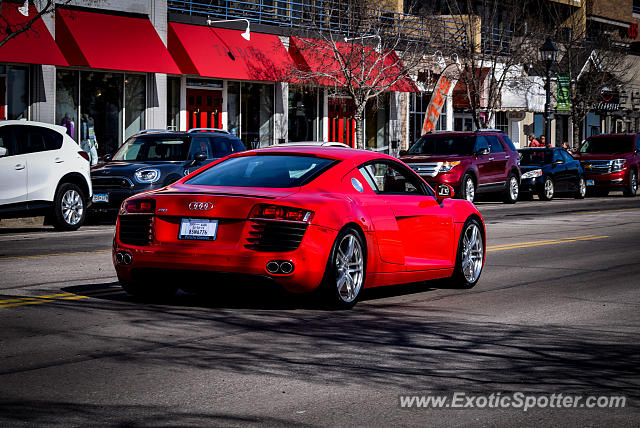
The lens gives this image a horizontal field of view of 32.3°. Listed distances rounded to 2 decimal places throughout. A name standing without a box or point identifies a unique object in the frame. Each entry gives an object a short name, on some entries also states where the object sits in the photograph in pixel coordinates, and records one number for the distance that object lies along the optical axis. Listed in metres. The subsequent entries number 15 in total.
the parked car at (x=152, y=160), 21.00
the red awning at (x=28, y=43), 26.36
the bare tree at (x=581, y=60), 53.03
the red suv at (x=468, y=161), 27.81
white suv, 18.25
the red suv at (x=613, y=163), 36.22
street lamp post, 37.66
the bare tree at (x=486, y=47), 42.62
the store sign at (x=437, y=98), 39.94
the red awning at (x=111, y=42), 28.47
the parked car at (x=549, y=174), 33.78
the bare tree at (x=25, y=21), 25.85
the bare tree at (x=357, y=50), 35.88
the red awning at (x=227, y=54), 32.03
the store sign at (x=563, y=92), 45.95
